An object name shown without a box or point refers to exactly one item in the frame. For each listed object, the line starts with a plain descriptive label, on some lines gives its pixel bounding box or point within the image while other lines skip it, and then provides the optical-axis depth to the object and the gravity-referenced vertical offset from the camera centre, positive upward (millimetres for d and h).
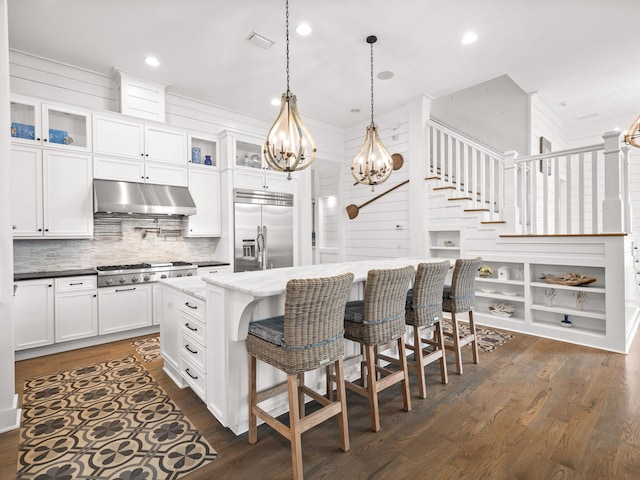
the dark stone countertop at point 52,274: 3422 -346
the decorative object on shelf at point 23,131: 3588 +1231
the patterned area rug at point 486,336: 3693 -1208
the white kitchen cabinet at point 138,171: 4098 +931
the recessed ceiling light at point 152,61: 4005 +2210
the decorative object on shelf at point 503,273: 4430 -486
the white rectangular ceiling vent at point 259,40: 3595 +2220
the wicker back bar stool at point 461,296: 2982 -548
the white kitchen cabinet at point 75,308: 3582 -727
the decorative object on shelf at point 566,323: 3937 -1036
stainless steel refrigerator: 5141 +173
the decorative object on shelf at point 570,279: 3748 -503
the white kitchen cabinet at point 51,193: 3574 +557
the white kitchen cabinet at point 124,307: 3859 -796
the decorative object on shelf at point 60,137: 3814 +1234
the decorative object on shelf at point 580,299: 3867 -742
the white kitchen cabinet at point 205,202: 4887 +582
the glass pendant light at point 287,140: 2725 +825
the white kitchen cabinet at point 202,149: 4906 +1428
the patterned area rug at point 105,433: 1801 -1222
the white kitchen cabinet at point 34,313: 3367 -737
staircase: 3580 -157
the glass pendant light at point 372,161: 3537 +834
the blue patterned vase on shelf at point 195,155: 4977 +1304
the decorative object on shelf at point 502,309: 4430 -977
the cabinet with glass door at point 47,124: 3627 +1396
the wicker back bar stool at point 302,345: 1706 -587
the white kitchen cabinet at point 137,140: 4070 +1332
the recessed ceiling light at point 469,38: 3666 +2252
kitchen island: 2006 -632
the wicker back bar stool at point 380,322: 2123 -558
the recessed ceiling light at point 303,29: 3451 +2235
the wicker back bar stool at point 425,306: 2570 -547
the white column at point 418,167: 5312 +1153
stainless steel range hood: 3984 +554
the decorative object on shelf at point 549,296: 4109 -742
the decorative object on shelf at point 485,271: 4602 -480
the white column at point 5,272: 2148 -191
